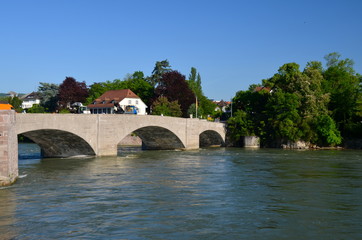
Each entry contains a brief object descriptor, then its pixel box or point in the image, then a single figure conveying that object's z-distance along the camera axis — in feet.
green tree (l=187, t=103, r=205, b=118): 249.34
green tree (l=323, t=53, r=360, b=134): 206.49
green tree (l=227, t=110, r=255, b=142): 205.67
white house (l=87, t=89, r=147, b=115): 272.31
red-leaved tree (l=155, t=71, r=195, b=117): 261.65
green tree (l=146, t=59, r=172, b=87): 334.85
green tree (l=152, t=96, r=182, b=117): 234.17
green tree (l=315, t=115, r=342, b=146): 195.11
